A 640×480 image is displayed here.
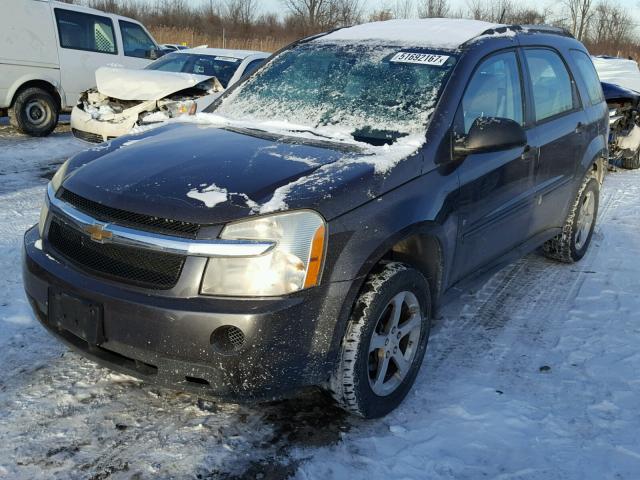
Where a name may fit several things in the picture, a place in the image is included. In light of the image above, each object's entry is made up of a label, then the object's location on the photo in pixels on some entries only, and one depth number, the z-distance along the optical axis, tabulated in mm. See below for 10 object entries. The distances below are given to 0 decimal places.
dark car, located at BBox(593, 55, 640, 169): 9414
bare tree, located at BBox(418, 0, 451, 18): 38375
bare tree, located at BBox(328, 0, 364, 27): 43938
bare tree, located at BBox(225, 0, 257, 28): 50719
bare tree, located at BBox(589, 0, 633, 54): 41681
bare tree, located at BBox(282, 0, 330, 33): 45906
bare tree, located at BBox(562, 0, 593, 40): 41156
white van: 10125
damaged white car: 8281
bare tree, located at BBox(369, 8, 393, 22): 40266
